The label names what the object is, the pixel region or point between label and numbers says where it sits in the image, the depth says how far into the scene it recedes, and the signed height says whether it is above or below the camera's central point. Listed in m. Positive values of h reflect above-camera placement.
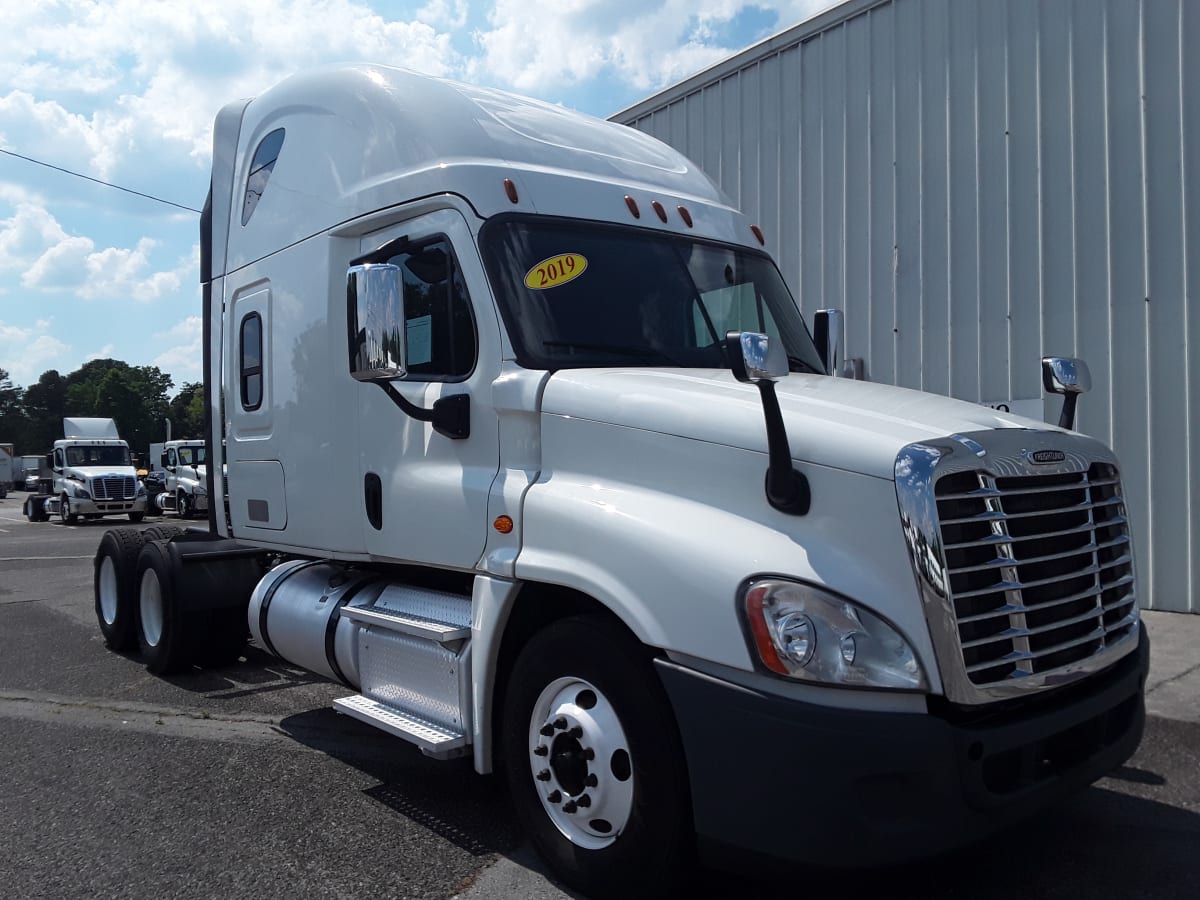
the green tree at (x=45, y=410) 103.88 +6.14
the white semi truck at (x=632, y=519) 2.84 -0.26
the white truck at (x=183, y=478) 29.20 -0.54
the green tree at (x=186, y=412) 90.56 +4.79
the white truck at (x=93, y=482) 29.45 -0.56
